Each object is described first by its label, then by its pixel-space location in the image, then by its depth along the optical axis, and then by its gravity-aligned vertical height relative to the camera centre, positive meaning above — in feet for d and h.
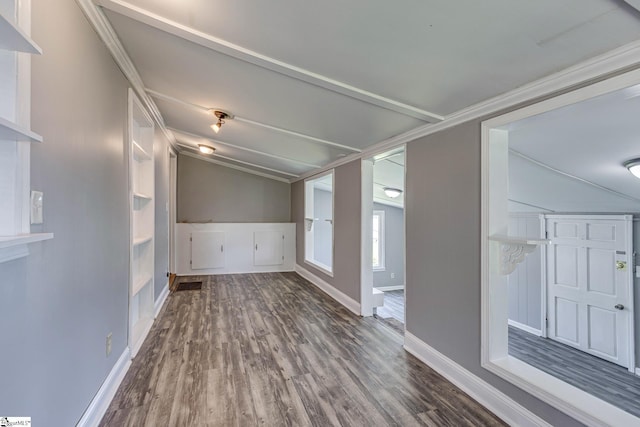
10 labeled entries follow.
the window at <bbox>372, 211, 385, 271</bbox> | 23.30 -1.92
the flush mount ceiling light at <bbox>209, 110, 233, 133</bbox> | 9.71 +3.37
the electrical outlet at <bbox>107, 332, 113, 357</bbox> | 6.49 -2.84
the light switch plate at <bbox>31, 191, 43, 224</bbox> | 3.62 +0.10
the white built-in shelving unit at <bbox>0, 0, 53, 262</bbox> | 3.19 +0.79
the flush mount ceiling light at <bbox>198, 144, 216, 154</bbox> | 15.60 +3.62
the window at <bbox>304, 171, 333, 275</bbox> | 23.43 -0.46
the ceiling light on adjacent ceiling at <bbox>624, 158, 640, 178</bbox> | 7.40 +1.35
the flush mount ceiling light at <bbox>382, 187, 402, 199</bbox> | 17.57 +1.55
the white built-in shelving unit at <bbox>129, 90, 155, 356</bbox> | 9.97 -0.24
